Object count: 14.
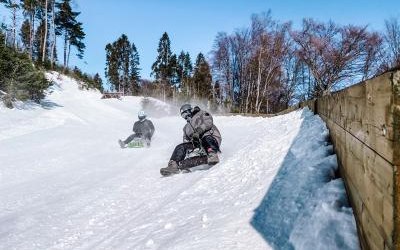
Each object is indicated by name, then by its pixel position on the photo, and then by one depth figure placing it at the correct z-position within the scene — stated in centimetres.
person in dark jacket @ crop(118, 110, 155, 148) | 1170
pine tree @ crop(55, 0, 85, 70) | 4778
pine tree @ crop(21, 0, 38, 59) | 4231
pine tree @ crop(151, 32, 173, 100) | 6662
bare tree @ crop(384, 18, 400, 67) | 3324
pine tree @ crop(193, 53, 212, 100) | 6369
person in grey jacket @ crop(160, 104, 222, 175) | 761
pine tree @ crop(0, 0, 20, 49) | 4019
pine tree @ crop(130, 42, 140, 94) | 7481
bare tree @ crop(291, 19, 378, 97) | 3123
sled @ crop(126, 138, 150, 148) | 1143
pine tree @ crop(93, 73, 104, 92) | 8244
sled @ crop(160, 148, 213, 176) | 748
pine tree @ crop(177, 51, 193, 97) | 7319
